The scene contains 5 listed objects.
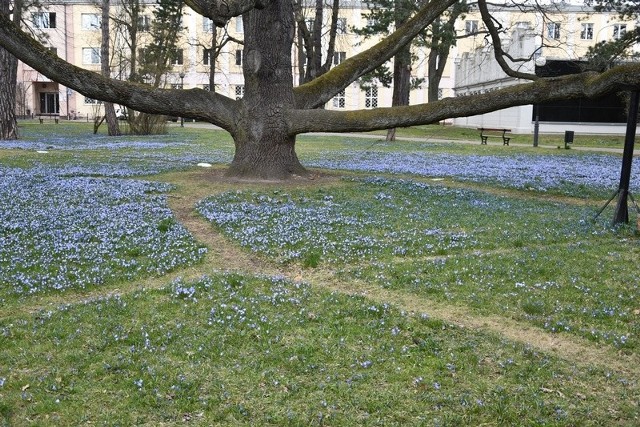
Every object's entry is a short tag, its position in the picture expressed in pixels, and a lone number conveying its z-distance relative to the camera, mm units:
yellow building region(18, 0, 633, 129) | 65625
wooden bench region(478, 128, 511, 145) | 29998
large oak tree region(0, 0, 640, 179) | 11883
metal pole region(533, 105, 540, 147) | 28803
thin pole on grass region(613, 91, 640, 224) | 9023
